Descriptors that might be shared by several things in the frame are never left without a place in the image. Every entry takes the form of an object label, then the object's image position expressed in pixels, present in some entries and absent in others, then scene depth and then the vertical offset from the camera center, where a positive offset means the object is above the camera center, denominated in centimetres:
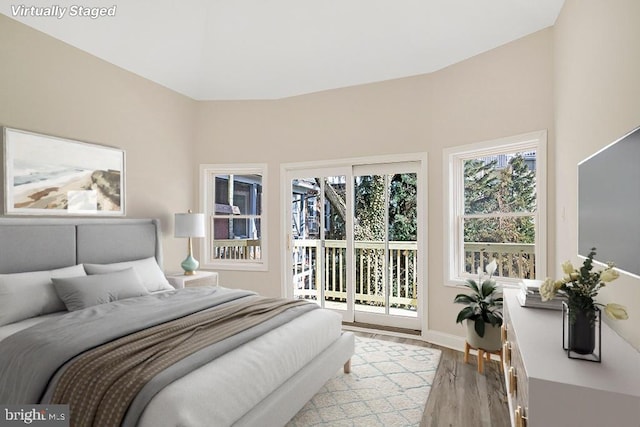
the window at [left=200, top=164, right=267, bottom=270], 489 -3
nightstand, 398 -75
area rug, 235 -132
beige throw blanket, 155 -70
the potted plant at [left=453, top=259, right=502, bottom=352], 304 -85
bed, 163 -72
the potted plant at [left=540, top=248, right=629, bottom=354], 148 -38
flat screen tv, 140 +5
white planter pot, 304 -105
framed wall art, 301 +33
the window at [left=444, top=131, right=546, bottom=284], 327 +5
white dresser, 122 -59
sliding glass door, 418 -33
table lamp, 425 -17
